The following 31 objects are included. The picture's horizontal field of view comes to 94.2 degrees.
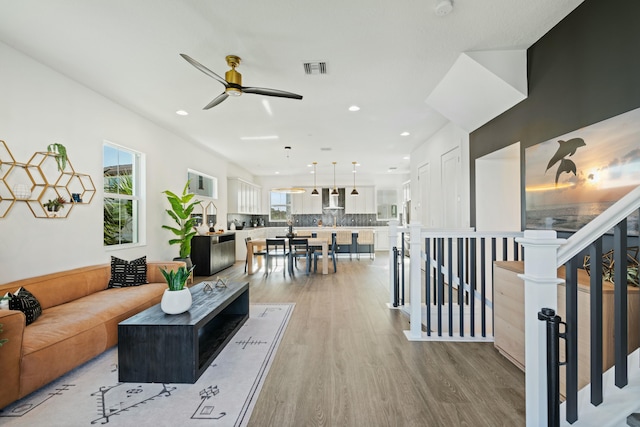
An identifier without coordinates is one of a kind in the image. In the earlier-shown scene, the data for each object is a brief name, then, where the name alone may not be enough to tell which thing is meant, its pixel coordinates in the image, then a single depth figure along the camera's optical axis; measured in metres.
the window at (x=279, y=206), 11.35
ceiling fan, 2.88
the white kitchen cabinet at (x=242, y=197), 8.48
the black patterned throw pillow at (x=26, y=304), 2.33
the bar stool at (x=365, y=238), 8.59
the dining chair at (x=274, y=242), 6.34
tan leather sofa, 1.91
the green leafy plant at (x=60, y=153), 3.23
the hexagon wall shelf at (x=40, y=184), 2.82
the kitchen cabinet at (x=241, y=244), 8.41
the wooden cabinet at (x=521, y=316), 1.64
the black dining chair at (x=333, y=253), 6.78
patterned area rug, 1.83
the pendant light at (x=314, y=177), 8.82
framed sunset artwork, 1.98
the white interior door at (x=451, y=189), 4.84
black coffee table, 2.21
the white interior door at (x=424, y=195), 6.29
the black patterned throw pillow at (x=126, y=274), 3.58
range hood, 10.97
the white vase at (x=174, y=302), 2.43
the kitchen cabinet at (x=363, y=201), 10.95
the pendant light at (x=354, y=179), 9.09
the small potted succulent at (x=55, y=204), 3.21
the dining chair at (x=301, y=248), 6.25
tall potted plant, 5.22
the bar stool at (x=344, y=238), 8.16
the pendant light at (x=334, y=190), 9.30
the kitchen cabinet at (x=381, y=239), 10.66
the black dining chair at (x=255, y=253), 6.46
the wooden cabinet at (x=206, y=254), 6.23
